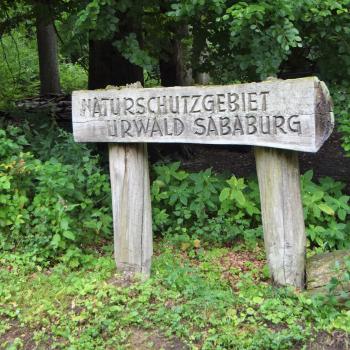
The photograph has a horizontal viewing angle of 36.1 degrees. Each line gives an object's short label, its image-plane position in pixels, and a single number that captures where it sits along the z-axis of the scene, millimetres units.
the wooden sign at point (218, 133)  3283
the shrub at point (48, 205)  4363
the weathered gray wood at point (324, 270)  3711
